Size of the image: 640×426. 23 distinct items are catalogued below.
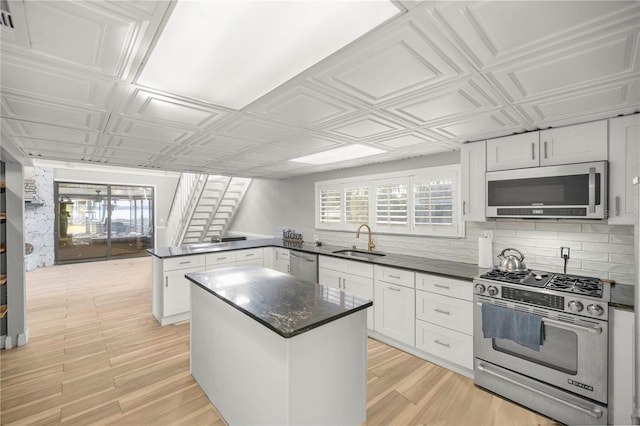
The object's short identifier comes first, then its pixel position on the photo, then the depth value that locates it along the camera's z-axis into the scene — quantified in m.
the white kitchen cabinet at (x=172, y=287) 3.75
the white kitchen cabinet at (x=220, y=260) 4.17
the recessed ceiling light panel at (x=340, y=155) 3.36
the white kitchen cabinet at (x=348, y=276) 3.42
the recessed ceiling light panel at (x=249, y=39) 1.07
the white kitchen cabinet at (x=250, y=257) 4.53
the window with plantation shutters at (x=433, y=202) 3.43
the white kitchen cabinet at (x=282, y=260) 4.62
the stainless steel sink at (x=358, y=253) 4.02
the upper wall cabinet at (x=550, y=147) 2.24
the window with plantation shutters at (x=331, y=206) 4.77
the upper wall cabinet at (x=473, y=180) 2.87
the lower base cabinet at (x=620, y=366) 1.89
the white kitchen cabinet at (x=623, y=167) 2.08
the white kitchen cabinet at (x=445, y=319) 2.62
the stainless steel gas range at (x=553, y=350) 1.99
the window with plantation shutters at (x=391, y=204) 3.87
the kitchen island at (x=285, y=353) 1.53
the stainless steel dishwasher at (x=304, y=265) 4.11
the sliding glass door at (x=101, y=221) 7.61
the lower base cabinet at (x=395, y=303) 3.01
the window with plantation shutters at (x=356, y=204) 4.36
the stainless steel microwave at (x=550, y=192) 2.20
